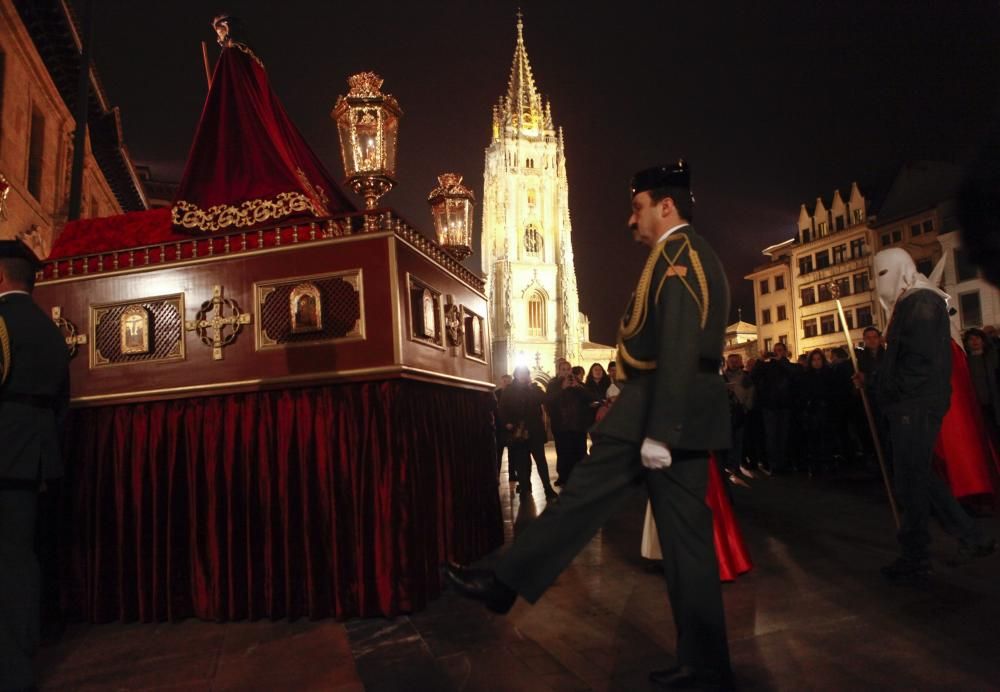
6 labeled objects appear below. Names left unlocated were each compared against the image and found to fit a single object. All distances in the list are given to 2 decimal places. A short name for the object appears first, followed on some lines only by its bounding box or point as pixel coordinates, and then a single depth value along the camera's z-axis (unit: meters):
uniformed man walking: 2.46
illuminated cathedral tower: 67.38
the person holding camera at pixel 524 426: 9.10
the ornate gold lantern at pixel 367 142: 4.79
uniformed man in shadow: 2.85
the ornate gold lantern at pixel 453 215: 6.53
